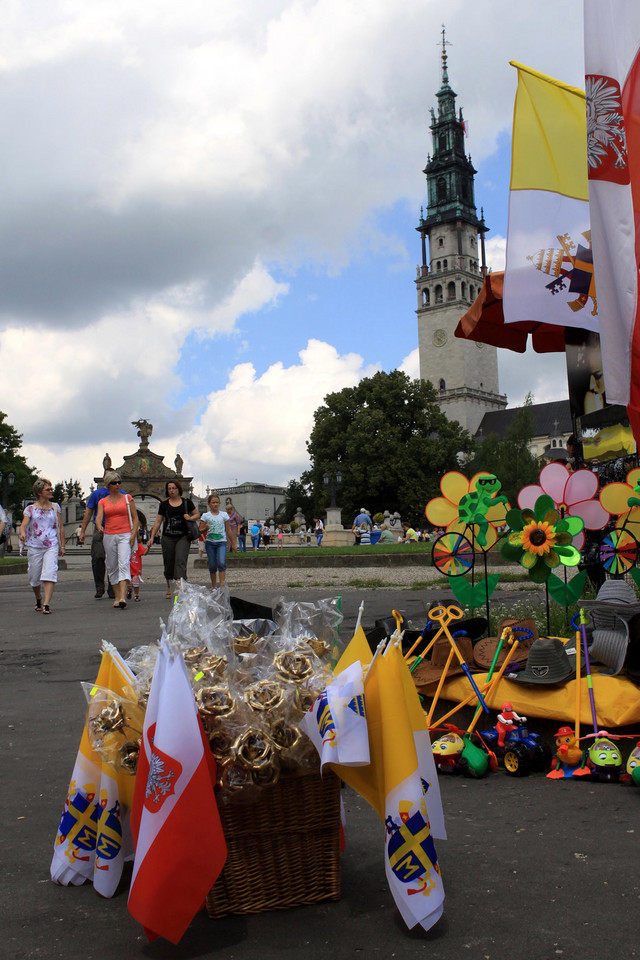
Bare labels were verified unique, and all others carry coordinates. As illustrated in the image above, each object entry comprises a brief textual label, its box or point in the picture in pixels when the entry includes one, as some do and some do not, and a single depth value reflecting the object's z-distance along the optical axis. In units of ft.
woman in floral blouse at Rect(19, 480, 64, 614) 37.14
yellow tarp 13.87
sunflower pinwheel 17.83
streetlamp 225.97
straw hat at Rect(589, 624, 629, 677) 14.69
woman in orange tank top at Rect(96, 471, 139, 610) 37.55
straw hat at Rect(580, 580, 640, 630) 15.14
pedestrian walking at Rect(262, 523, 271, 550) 166.64
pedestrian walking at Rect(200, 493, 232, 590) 42.70
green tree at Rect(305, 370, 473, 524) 221.46
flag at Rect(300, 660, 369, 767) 8.67
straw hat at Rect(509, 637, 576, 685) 14.70
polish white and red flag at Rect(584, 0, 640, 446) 11.75
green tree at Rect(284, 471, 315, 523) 246.23
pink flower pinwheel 20.61
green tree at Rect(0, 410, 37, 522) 246.88
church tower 369.09
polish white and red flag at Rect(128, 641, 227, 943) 8.50
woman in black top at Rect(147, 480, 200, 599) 40.29
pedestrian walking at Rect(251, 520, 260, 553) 160.86
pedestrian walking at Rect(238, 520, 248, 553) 134.62
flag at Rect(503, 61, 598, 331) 20.99
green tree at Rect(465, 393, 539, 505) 171.22
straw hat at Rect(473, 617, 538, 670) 16.03
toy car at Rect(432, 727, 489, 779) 13.92
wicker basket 9.29
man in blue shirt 44.70
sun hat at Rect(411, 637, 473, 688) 16.33
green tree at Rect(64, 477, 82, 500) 347.73
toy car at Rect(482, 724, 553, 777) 13.80
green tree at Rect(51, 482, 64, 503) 400.08
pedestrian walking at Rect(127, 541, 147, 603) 44.16
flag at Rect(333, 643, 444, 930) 8.73
